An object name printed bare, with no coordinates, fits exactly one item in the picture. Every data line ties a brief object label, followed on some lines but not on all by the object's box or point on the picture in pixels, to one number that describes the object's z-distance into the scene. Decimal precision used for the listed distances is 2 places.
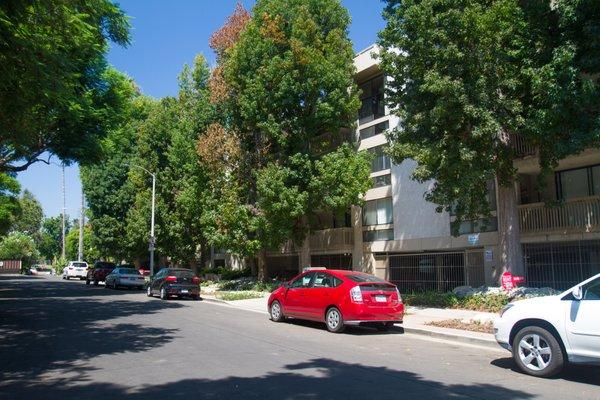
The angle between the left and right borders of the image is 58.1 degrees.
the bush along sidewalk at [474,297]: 16.03
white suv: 7.58
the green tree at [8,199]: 38.59
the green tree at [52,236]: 129.38
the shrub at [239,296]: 24.65
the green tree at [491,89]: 14.09
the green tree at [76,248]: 73.09
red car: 12.88
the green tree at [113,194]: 46.47
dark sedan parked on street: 24.58
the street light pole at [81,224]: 60.93
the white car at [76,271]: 53.97
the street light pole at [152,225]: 35.84
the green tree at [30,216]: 118.19
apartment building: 18.67
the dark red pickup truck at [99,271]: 40.06
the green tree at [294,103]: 24.33
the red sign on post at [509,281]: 14.74
